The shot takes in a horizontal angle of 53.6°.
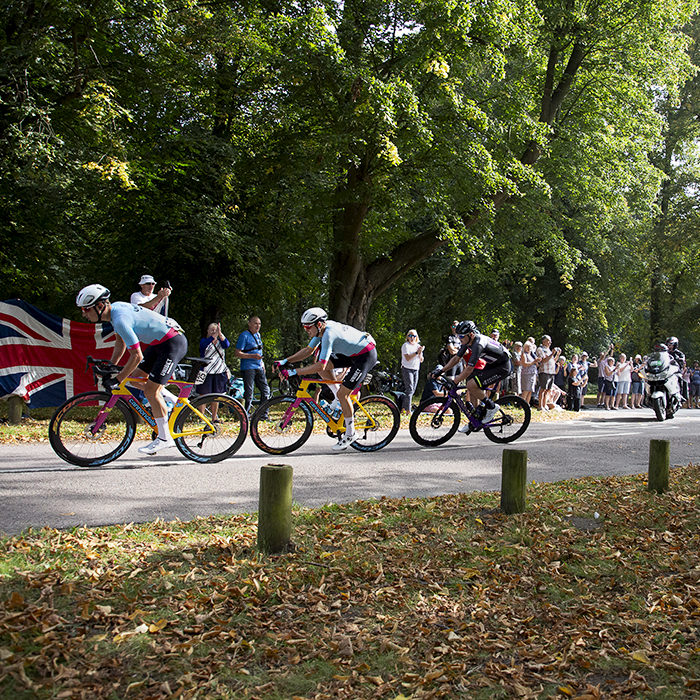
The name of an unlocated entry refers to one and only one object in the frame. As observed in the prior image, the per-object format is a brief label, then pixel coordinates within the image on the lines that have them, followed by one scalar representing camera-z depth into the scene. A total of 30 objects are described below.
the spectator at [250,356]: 13.16
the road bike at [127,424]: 7.82
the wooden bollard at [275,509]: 4.84
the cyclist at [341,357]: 9.02
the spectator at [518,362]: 19.87
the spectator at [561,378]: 22.48
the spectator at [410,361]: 16.22
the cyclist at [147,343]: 7.54
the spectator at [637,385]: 25.50
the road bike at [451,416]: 10.82
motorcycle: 17.91
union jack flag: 12.76
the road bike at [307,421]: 9.14
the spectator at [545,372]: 19.94
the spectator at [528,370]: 19.72
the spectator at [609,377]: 25.02
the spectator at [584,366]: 22.81
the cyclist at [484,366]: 10.81
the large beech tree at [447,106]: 14.33
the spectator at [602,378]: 25.53
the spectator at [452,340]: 16.70
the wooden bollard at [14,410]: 12.02
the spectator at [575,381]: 21.70
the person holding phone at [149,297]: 10.85
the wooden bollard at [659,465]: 7.56
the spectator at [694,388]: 30.73
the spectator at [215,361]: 12.59
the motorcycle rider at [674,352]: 18.61
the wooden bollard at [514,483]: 6.35
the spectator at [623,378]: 24.75
